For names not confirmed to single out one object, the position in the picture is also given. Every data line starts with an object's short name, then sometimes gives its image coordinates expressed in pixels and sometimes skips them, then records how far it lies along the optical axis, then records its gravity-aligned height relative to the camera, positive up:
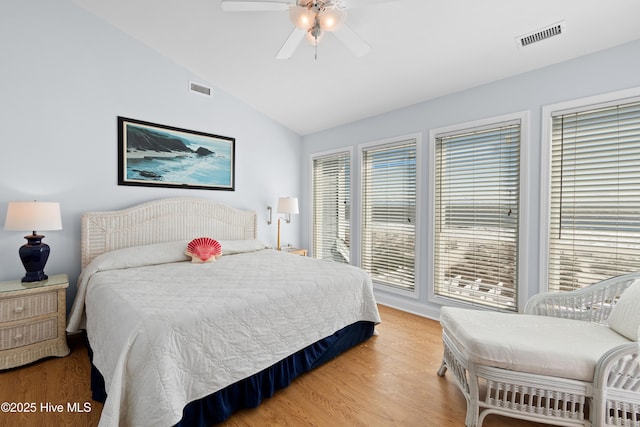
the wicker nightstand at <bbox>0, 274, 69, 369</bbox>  2.09 -0.92
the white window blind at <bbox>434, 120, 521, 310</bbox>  2.70 -0.04
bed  1.31 -0.69
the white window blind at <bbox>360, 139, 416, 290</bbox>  3.45 -0.03
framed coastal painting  3.05 +0.64
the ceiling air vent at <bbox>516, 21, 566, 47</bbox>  2.10 +1.42
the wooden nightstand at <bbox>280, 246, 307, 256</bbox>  4.29 -0.65
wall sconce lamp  4.12 +0.06
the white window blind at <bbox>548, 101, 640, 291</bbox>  2.15 +0.14
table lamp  2.18 -0.15
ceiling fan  1.79 +1.32
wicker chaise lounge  1.38 -0.83
